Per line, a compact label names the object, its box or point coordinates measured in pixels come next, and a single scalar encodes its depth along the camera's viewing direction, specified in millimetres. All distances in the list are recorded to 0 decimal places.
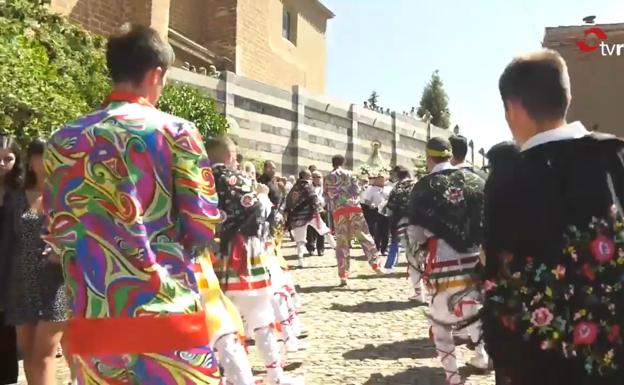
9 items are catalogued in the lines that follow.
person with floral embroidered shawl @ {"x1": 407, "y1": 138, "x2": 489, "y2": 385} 5121
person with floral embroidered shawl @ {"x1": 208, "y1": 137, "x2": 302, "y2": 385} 4859
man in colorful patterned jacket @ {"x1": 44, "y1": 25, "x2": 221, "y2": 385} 2285
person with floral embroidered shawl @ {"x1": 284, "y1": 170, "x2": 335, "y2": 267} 13031
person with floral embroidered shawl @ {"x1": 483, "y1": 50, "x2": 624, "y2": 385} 2547
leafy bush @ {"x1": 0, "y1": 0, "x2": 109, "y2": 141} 7754
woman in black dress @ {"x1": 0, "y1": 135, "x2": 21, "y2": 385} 4953
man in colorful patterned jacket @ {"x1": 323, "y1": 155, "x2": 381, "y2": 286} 11203
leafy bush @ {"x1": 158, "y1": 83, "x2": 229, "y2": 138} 18781
